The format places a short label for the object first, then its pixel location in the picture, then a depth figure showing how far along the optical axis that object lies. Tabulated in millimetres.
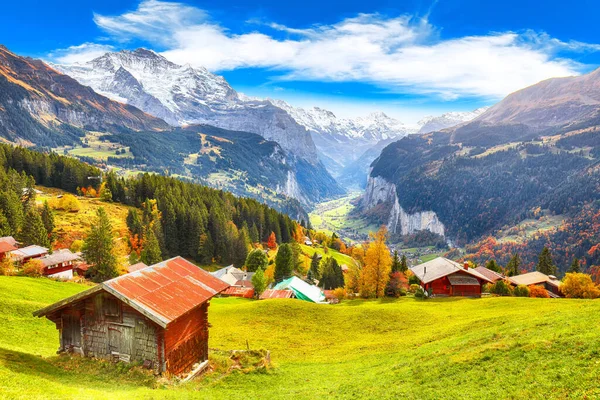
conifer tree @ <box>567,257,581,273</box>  105931
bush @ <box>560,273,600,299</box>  71938
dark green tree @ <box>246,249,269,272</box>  106188
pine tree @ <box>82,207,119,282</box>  71381
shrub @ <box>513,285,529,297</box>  68250
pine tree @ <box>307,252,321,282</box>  111938
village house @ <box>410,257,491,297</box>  72438
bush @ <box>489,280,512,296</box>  69625
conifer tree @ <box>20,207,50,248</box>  83562
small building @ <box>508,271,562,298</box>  86250
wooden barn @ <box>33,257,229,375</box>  22266
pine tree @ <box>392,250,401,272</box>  91250
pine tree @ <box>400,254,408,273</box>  91438
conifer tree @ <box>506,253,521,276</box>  106375
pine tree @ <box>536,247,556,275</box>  106844
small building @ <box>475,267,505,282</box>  88475
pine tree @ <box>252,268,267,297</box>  74625
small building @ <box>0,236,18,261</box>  69312
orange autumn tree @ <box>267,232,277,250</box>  145125
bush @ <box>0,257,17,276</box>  59438
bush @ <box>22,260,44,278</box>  62906
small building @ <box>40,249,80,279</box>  73625
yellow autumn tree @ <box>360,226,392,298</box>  68125
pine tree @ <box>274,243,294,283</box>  97688
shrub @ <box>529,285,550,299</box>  75012
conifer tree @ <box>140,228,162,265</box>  94125
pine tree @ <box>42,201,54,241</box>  94000
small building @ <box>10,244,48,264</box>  70225
